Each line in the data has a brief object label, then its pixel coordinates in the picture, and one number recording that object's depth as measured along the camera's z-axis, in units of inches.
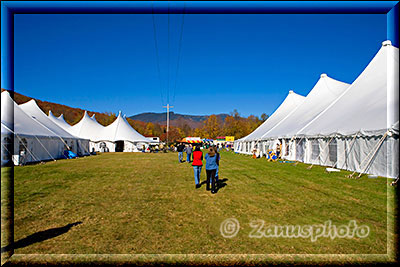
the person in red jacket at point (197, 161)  293.3
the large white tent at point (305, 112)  706.2
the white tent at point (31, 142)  606.5
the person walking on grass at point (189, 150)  686.1
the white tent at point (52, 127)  868.0
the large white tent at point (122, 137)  1494.8
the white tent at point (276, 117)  999.0
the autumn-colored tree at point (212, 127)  3267.7
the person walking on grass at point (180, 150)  690.2
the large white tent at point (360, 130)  363.6
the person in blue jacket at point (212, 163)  262.4
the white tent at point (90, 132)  1456.7
